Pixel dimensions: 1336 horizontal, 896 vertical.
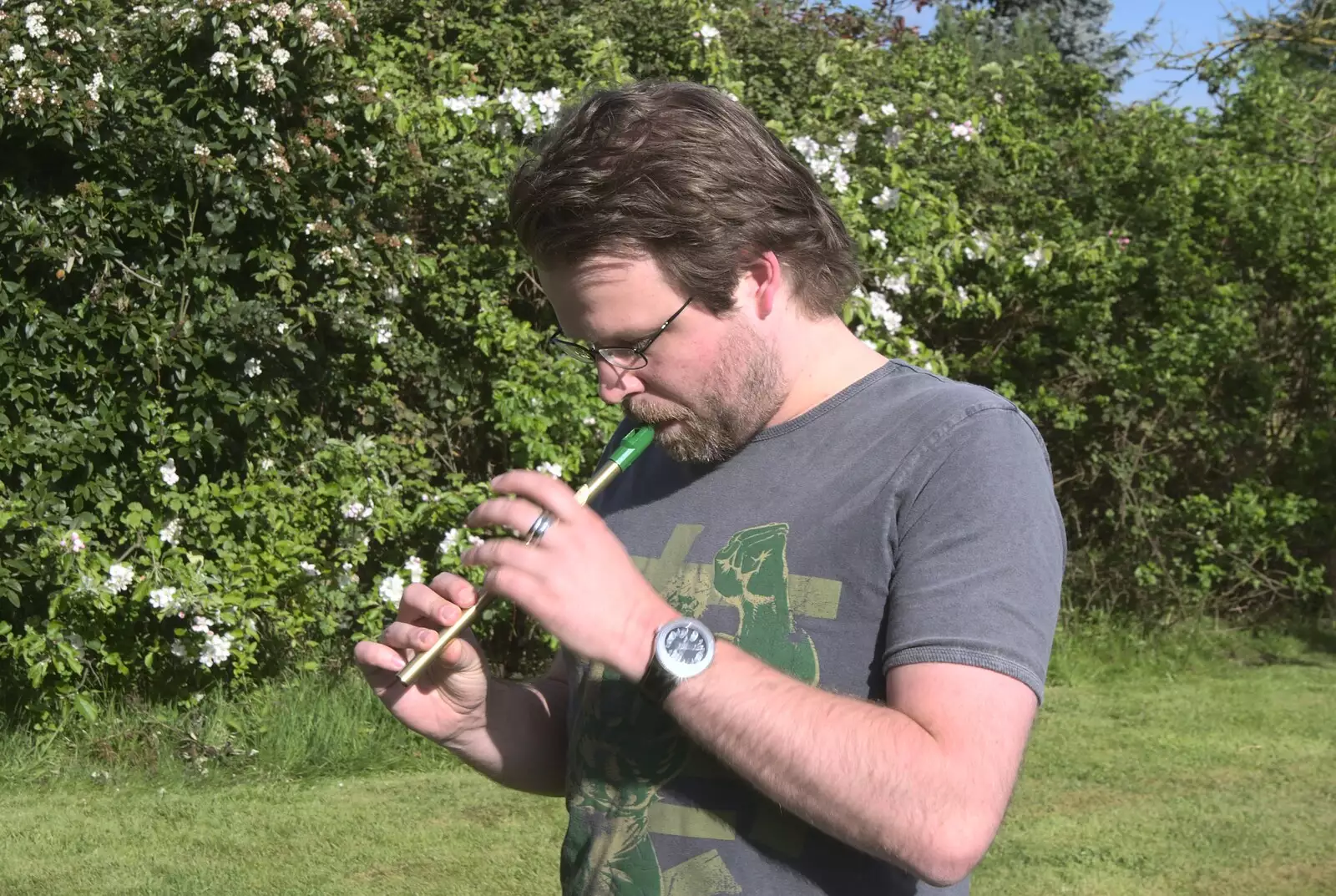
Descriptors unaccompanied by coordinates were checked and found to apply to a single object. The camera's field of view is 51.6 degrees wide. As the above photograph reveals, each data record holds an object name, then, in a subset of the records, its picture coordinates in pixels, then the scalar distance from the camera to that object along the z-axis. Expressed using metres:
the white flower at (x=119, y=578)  4.66
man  1.40
